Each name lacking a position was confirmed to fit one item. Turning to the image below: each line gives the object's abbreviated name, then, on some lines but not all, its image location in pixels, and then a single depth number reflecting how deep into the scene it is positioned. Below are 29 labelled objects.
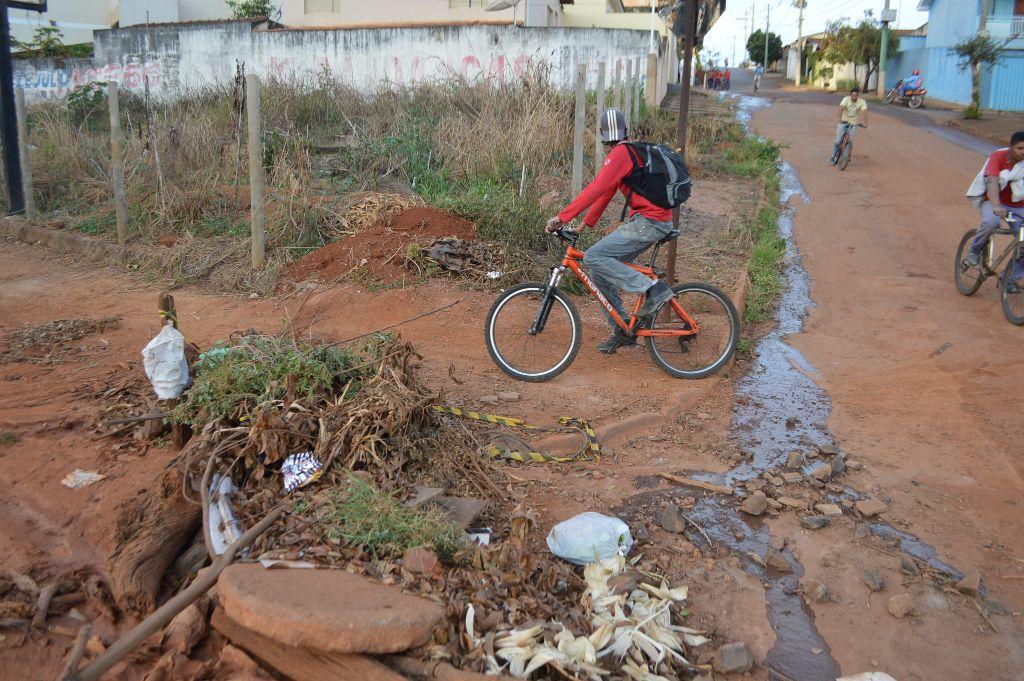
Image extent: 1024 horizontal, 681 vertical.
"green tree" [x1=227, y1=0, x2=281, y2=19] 30.05
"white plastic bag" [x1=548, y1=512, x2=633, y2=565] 3.65
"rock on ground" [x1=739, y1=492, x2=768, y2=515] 4.25
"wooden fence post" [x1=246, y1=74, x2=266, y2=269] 8.20
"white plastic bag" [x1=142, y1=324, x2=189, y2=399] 4.54
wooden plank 2.86
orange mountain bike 5.98
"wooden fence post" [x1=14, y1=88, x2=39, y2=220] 11.38
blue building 31.12
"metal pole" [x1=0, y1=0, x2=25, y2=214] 11.48
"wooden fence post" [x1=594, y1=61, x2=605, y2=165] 11.56
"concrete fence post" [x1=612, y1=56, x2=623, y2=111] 13.39
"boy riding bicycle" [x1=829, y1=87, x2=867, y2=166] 15.88
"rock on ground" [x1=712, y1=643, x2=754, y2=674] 3.09
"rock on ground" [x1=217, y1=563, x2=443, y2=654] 2.84
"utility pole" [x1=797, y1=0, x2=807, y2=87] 52.49
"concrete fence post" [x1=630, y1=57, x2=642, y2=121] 17.15
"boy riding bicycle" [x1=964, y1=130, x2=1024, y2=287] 7.55
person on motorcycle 32.97
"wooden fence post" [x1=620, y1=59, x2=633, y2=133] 14.73
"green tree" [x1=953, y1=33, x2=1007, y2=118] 27.81
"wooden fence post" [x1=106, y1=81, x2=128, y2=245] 9.55
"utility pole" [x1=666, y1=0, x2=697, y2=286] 6.62
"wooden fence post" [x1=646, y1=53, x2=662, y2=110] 21.06
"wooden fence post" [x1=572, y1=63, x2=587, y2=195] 9.51
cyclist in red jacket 5.74
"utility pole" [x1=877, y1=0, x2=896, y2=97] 38.25
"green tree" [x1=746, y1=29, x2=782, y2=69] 71.75
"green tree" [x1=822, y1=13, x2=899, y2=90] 41.53
